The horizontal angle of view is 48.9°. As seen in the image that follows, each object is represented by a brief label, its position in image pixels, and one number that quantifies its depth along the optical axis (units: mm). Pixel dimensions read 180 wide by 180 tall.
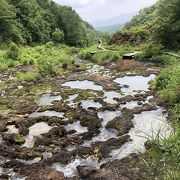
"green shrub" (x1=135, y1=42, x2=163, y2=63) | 26395
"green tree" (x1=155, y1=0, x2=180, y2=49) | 26077
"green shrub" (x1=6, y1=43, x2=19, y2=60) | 28691
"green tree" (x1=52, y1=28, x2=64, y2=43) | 51659
